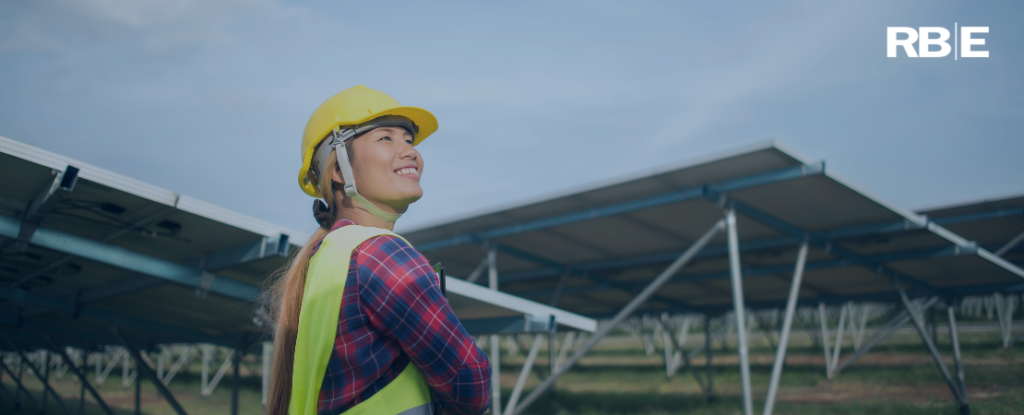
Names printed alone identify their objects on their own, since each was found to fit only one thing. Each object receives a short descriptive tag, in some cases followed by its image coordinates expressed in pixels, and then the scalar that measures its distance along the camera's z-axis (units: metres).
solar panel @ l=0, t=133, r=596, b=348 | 4.74
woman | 1.51
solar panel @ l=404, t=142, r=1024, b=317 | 8.25
